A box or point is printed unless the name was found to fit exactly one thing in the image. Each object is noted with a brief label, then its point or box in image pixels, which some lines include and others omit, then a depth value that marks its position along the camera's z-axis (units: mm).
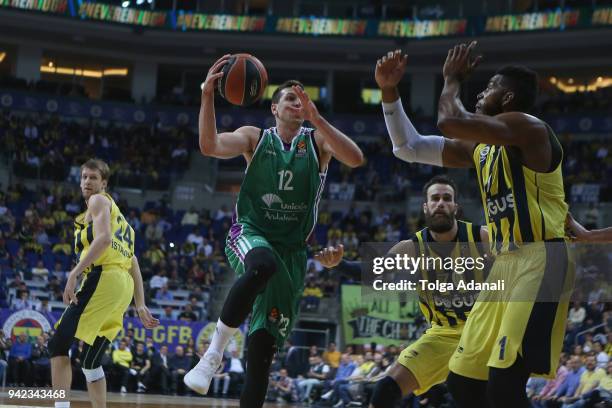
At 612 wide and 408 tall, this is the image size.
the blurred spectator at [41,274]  19625
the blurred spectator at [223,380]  16094
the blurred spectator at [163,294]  19656
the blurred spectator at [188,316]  17891
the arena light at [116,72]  31578
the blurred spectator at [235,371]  16156
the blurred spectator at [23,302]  16844
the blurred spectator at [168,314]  17964
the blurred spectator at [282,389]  15523
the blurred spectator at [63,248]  21938
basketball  5934
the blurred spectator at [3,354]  14464
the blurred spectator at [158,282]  20062
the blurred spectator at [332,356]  15812
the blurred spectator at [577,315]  14680
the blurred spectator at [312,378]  15422
